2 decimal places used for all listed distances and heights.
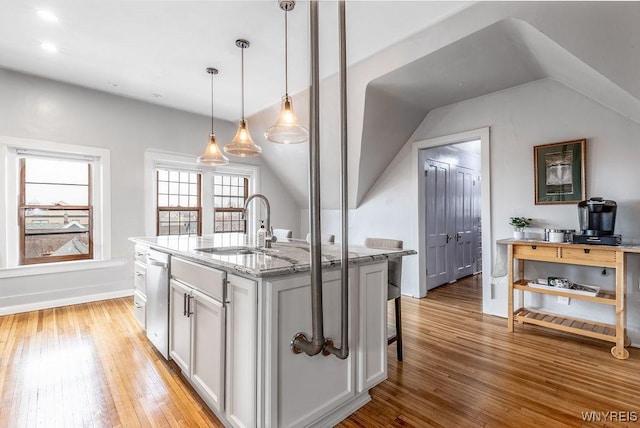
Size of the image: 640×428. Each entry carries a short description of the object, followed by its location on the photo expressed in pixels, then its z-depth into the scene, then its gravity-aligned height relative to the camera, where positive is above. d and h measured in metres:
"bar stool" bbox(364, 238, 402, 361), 2.29 -0.58
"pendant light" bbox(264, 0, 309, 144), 2.34 +0.69
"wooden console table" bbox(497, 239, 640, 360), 2.42 -0.69
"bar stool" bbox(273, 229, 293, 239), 3.50 -0.23
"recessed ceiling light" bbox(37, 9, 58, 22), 2.47 +1.65
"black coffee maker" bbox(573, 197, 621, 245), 2.49 -0.09
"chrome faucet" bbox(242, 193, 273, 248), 2.32 -0.13
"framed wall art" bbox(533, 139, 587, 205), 2.90 +0.39
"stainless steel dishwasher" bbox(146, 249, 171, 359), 2.26 -0.66
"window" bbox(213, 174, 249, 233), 5.43 +0.25
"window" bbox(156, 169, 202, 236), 4.75 +0.20
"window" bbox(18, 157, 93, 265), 3.69 +0.07
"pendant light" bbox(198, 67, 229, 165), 3.07 +0.59
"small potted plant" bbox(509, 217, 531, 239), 3.12 -0.13
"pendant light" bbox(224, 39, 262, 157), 2.68 +0.61
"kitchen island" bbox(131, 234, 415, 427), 1.39 -0.63
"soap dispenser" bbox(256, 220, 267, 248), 2.36 -0.18
